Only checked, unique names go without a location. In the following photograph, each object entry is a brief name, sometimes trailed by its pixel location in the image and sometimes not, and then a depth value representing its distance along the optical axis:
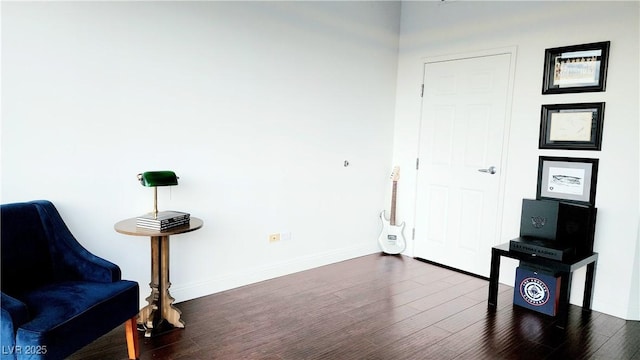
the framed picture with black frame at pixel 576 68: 3.19
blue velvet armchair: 1.77
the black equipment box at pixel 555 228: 3.15
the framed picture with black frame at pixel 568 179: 3.26
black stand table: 2.89
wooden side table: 2.62
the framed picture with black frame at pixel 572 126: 3.22
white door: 3.85
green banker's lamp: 2.58
